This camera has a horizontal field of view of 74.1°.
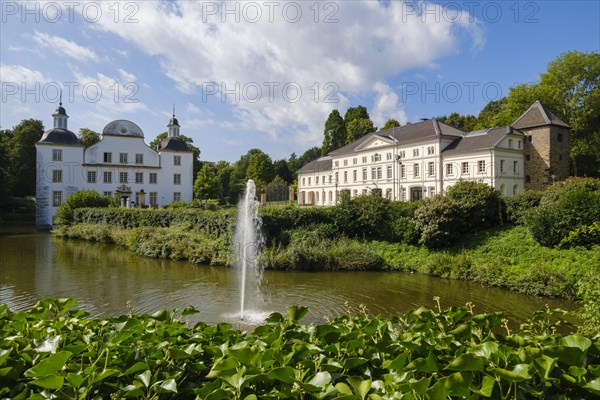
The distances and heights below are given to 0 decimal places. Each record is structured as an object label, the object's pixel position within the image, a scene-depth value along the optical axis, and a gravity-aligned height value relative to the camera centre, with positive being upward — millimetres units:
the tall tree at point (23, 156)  53031 +6967
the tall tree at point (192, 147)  69188 +11301
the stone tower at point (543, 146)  41375 +6547
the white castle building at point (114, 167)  42781 +4689
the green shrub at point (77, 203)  35062 +464
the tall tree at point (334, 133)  71562 +13552
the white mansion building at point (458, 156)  41406 +5806
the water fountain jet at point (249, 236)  17739 -1481
